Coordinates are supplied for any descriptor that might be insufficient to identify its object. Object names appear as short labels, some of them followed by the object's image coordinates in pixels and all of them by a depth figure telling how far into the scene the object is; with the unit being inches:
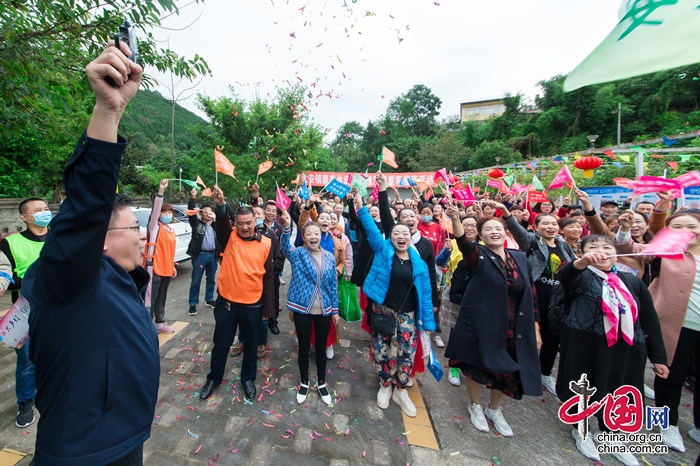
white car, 271.4
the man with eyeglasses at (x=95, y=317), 35.6
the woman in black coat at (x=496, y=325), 104.2
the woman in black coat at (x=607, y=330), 96.3
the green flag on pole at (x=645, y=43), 39.4
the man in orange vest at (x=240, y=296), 121.6
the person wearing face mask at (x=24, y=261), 104.0
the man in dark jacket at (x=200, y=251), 202.7
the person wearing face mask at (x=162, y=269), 176.6
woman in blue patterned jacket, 121.8
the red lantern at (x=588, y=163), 260.1
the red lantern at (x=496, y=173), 472.2
